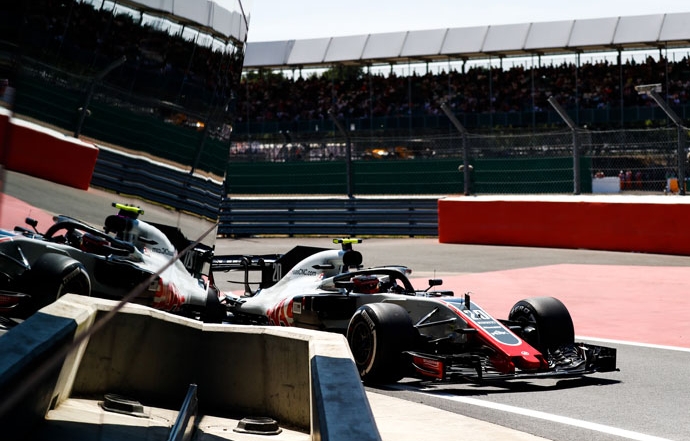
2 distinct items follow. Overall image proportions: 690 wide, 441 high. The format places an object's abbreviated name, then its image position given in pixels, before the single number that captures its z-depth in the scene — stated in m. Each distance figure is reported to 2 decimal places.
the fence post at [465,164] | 21.02
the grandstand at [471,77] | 34.28
